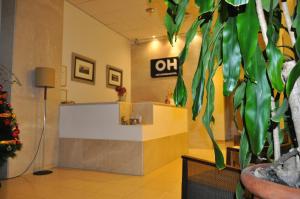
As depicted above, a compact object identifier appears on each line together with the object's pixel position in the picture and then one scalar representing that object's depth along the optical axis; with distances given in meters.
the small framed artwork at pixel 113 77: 6.55
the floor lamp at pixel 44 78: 3.90
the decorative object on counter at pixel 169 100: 5.70
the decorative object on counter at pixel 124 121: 4.12
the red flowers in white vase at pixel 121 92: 4.61
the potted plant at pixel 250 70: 0.68
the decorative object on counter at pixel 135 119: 4.11
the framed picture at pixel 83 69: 5.35
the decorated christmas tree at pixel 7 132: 2.91
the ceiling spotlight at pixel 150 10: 5.51
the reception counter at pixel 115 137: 3.89
